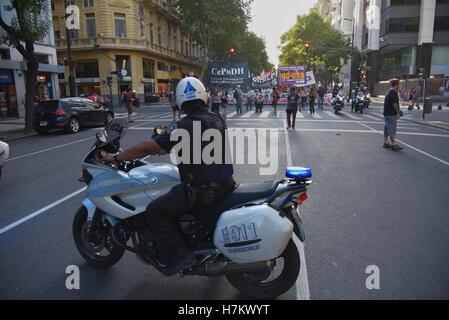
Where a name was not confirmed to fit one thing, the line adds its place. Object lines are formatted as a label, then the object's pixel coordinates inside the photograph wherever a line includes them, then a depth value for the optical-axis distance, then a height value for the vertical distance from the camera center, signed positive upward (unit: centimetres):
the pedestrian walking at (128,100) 2080 -68
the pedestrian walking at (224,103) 2012 -87
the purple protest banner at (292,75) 3418 +89
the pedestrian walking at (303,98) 3039 -104
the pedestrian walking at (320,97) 2833 -86
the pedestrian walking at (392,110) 1020 -68
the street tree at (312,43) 5693 +733
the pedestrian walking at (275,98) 2562 -82
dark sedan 1547 -110
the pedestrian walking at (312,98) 2339 -77
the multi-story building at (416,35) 4406 +563
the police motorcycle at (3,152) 711 -117
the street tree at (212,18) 4848 +882
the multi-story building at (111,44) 4172 +472
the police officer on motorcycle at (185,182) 308 -77
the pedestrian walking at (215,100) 1868 -66
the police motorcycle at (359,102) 2400 -111
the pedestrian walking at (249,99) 2800 -98
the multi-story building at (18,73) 2341 +96
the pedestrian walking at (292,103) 1445 -66
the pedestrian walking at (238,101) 2530 -97
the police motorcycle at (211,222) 296 -110
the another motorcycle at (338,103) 2334 -109
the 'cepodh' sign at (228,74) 3447 +107
